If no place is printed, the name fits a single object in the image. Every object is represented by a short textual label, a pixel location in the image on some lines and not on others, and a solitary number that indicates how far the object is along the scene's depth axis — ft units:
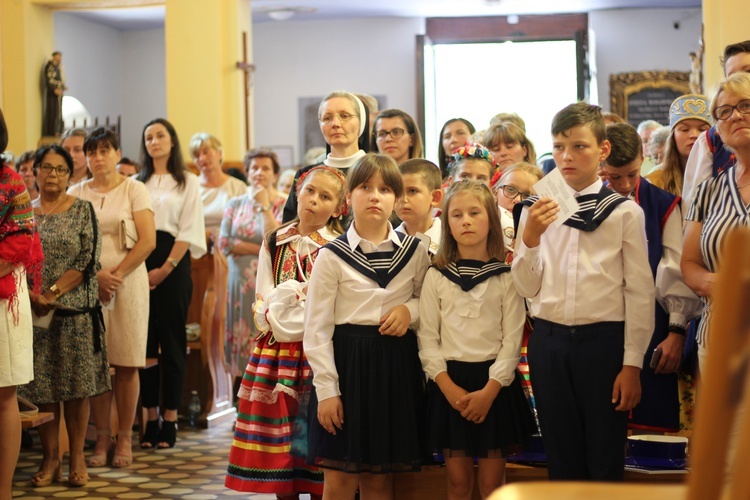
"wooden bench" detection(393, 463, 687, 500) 10.29
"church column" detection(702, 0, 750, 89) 25.14
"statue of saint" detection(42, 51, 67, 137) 33.12
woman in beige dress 15.39
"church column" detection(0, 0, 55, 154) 32.81
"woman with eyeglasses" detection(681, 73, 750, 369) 8.43
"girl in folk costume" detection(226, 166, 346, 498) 10.62
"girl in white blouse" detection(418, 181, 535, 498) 9.07
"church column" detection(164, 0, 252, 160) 31.83
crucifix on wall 32.45
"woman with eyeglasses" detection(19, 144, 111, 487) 13.91
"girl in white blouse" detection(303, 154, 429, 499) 9.20
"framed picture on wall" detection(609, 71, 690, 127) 42.75
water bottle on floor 18.84
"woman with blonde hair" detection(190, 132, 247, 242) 20.85
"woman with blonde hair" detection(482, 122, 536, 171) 14.12
